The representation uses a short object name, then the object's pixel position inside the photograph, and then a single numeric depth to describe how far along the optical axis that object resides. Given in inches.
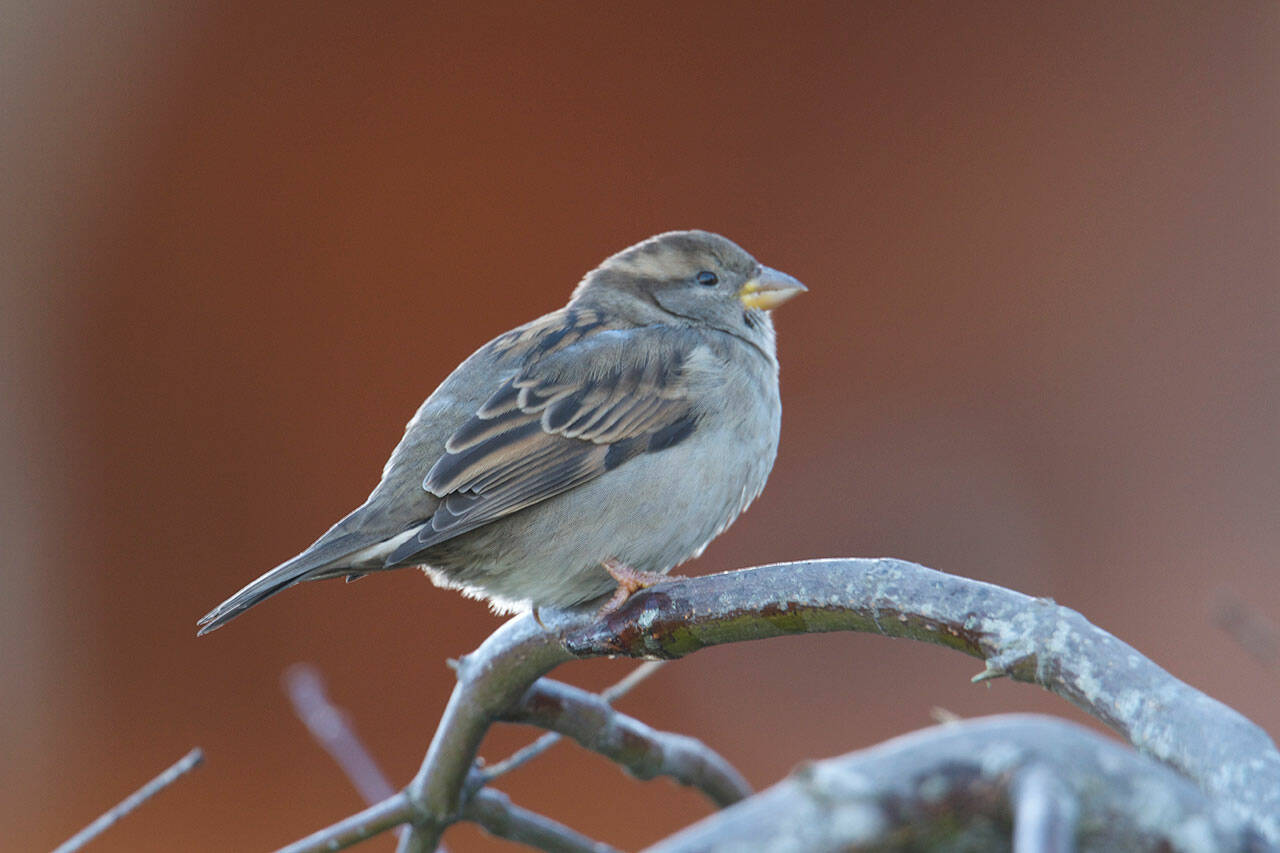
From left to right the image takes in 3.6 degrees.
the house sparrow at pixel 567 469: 163.4
